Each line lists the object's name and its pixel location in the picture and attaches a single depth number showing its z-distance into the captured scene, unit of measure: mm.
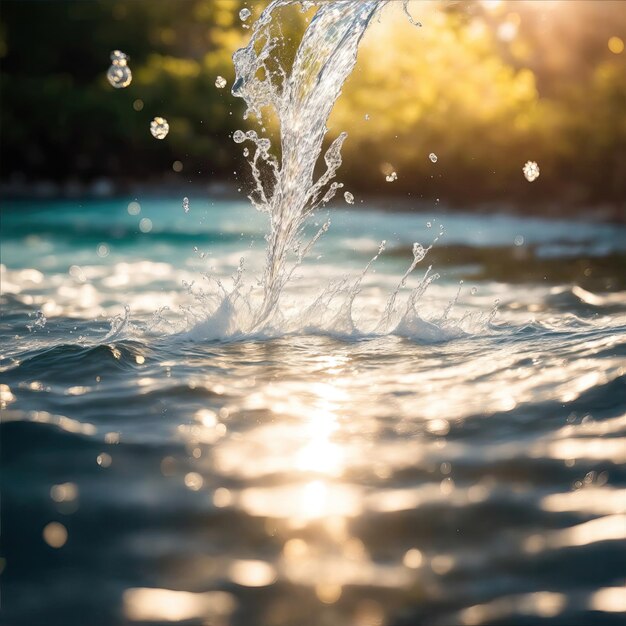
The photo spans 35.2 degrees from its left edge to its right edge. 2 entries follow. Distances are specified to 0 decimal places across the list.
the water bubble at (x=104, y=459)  4438
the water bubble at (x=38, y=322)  7970
